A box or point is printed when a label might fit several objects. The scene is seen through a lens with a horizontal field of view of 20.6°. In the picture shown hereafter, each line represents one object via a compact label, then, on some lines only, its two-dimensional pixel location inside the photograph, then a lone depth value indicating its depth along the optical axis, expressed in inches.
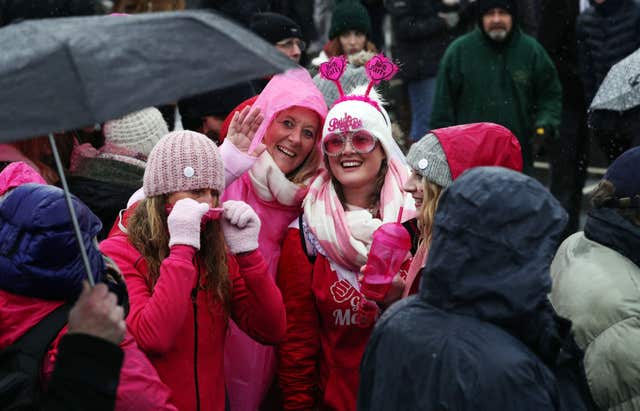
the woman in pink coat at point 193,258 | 257.5
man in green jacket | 558.6
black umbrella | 168.7
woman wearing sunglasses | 303.9
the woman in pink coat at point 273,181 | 323.1
